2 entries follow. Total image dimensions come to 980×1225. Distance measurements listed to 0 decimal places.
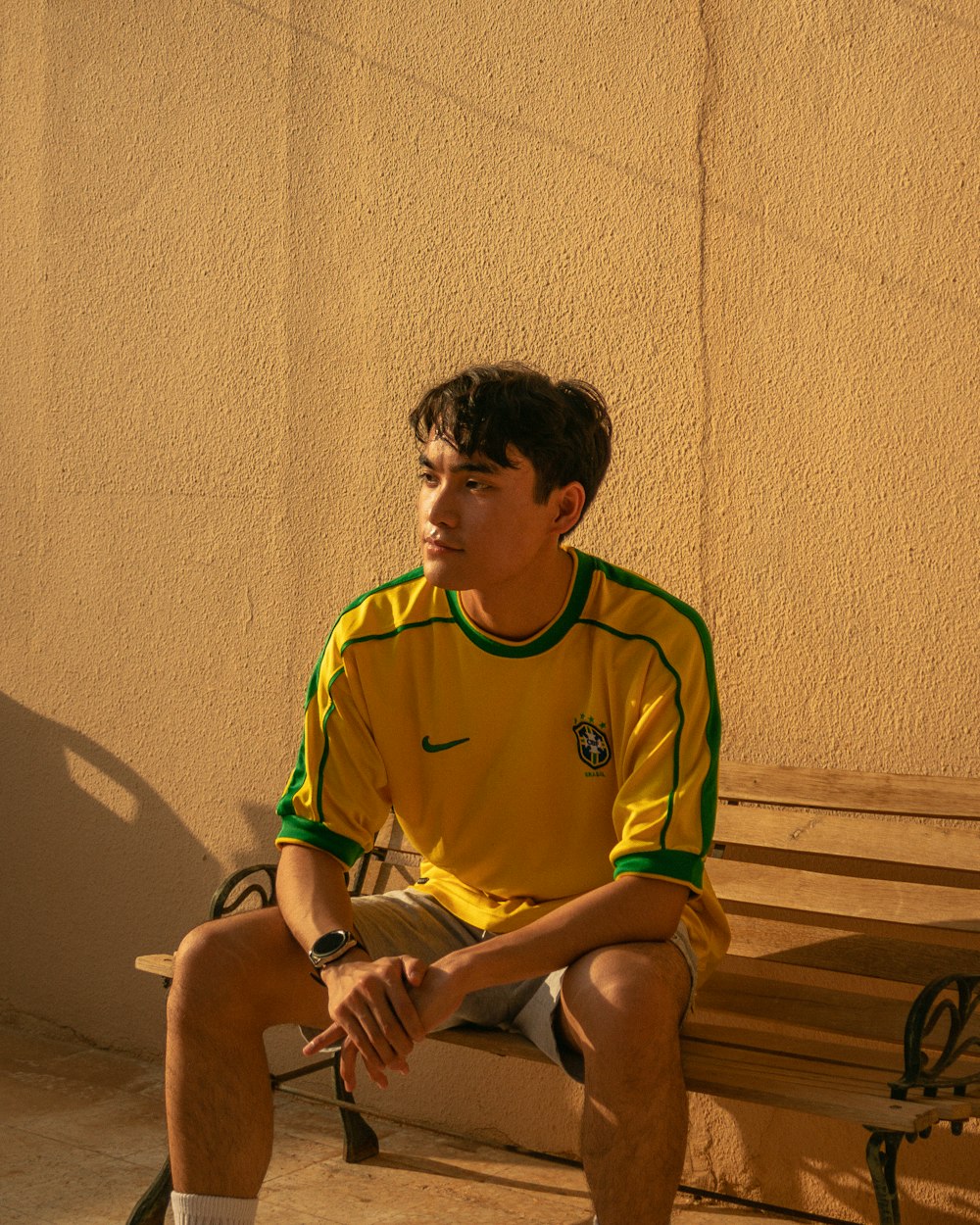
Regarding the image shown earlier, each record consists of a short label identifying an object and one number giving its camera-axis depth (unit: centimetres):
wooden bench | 243
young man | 241
